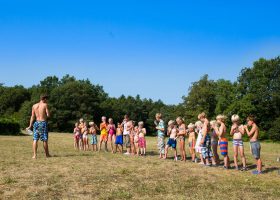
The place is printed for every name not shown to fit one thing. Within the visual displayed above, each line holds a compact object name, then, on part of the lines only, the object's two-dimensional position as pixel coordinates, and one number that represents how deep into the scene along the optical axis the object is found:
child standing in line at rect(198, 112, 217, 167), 13.75
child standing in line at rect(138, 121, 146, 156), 17.75
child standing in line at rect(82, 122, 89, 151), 20.81
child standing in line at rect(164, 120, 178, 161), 16.11
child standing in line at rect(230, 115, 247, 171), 13.27
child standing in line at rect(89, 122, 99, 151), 20.17
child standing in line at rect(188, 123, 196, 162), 15.35
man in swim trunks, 13.29
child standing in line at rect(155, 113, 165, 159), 16.83
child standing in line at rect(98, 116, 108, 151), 19.59
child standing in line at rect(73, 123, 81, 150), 21.53
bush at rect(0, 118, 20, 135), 44.07
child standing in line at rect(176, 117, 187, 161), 15.66
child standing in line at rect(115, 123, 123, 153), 18.73
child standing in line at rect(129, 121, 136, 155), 18.39
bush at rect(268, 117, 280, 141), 58.19
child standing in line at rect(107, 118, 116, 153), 19.16
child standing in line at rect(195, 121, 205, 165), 14.10
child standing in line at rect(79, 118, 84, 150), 21.29
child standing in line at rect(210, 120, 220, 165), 14.21
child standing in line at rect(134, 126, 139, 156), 17.93
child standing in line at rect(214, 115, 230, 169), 13.32
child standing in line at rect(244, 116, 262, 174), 12.41
